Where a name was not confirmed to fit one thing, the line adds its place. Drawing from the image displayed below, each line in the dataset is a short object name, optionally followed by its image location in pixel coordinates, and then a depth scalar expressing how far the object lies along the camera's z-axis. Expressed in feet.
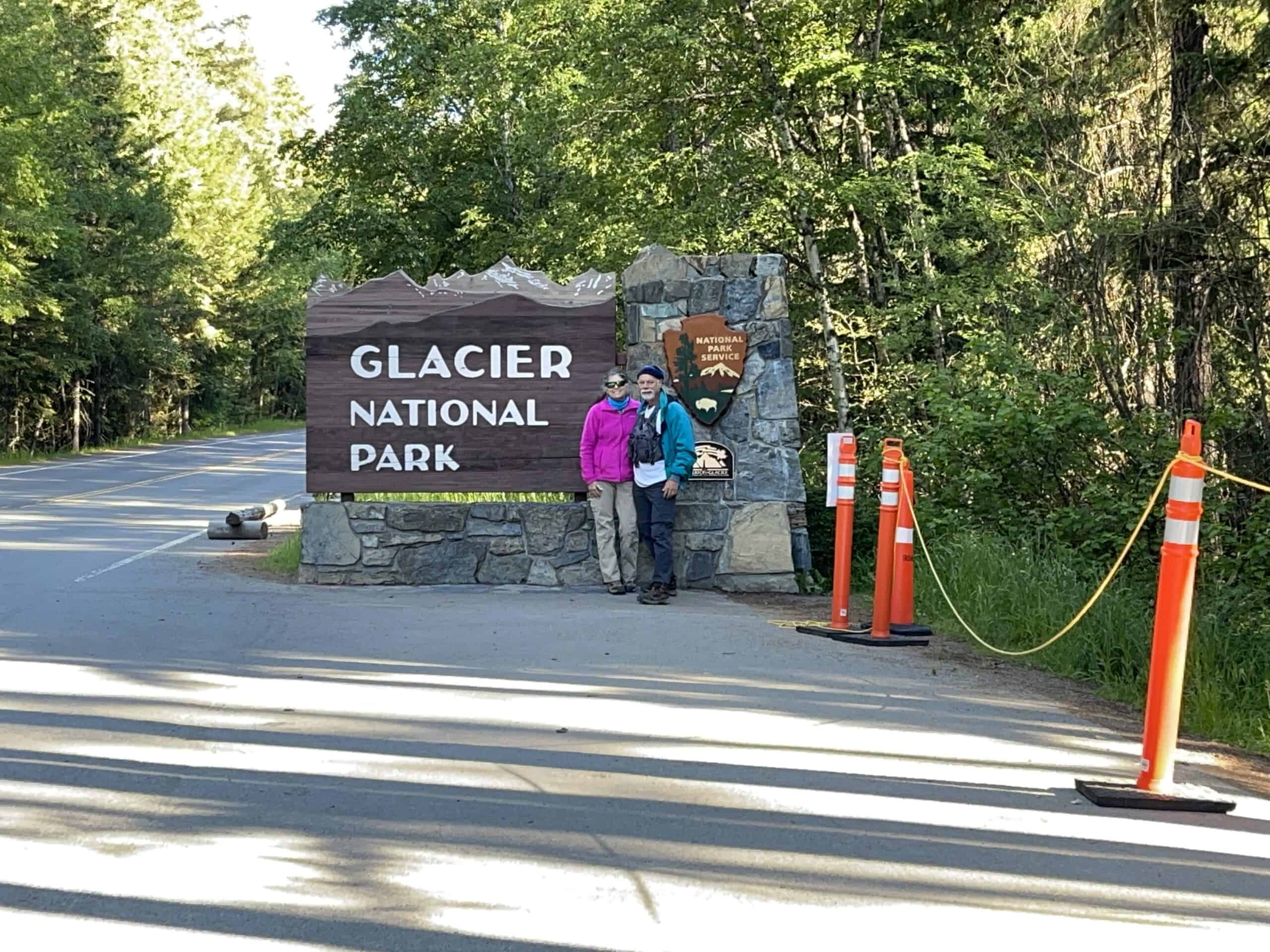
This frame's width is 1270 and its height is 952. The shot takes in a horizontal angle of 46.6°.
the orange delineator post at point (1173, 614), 19.35
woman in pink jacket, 40.88
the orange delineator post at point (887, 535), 32.01
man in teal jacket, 39.81
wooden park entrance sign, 43.04
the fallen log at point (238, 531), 55.72
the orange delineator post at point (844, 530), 33.32
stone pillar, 42.68
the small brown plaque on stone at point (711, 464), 42.70
